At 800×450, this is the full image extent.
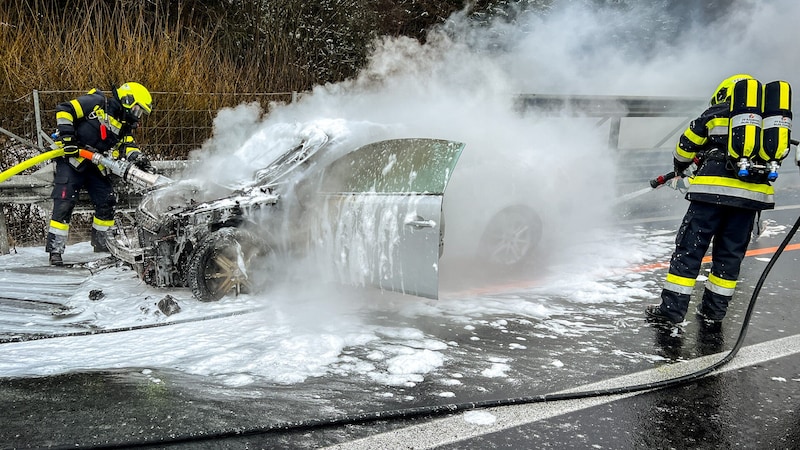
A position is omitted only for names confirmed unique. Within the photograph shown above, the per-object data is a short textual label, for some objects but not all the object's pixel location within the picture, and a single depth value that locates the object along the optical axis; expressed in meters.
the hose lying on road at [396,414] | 2.87
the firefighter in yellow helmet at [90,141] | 6.23
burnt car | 4.57
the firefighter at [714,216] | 4.40
